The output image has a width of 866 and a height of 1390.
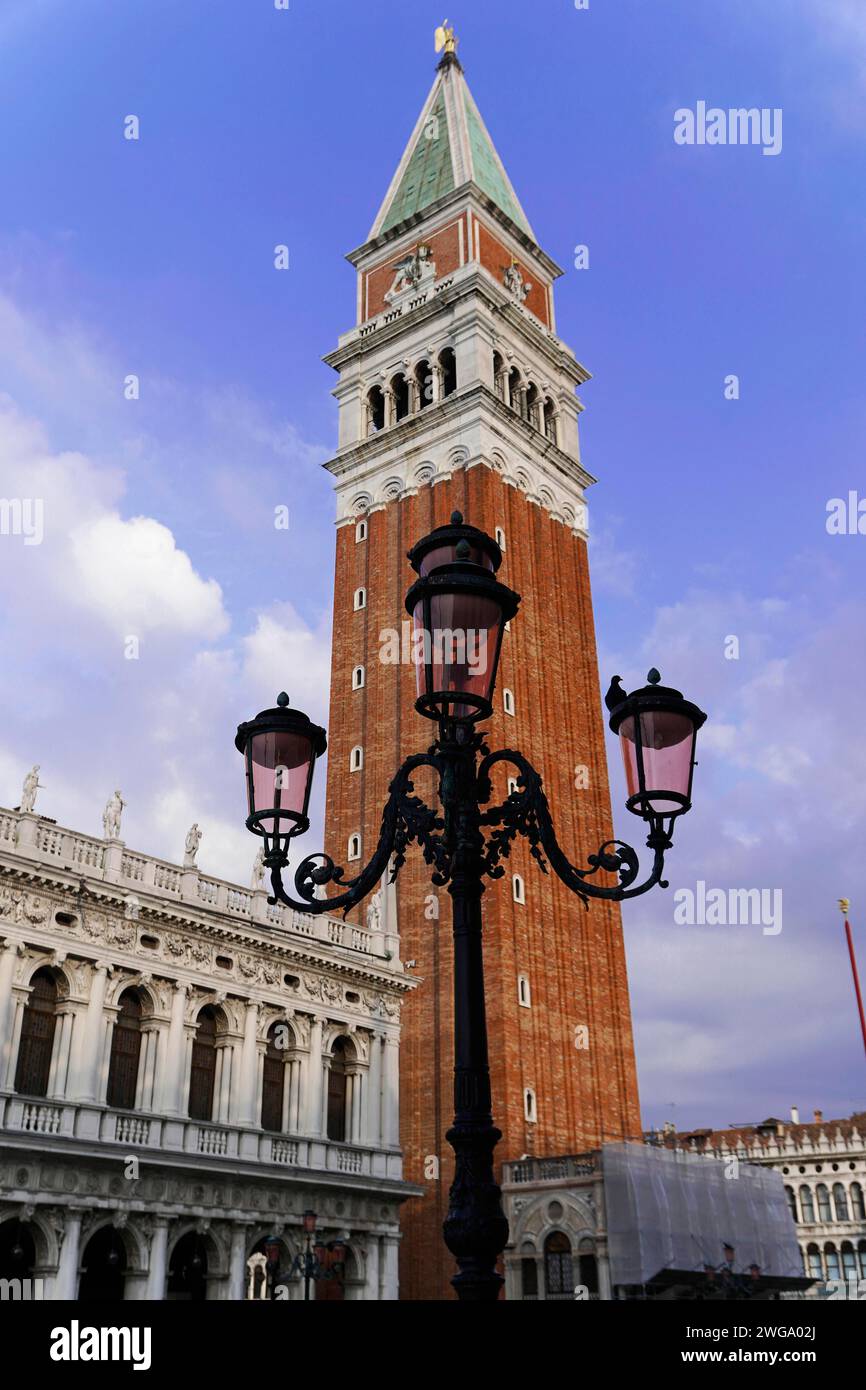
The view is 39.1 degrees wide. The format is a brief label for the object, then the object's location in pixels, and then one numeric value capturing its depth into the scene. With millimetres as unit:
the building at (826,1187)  77312
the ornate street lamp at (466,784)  7254
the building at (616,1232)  34938
